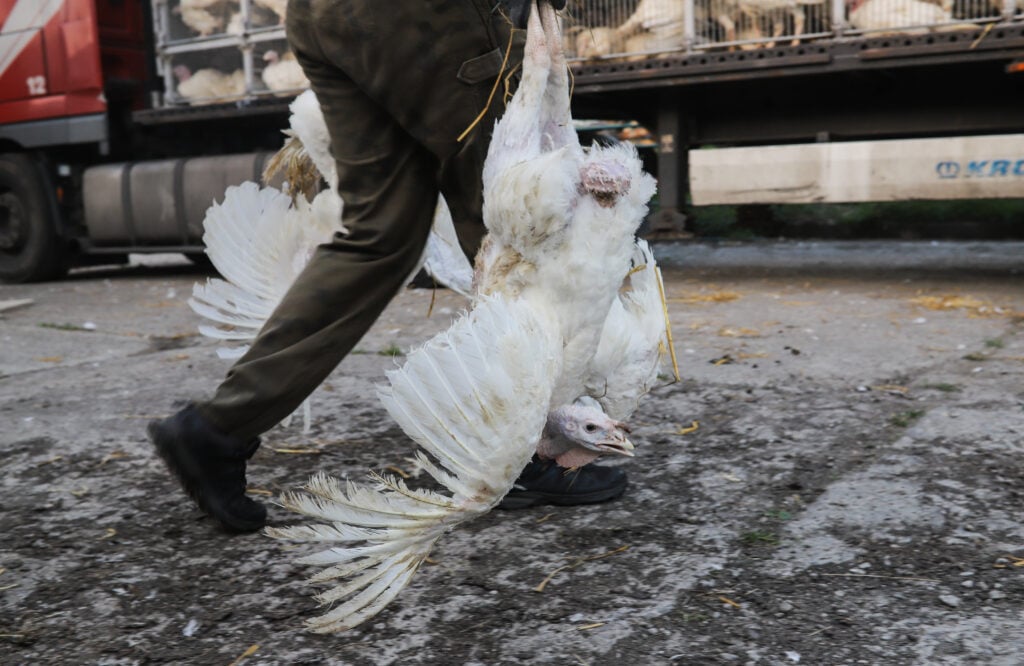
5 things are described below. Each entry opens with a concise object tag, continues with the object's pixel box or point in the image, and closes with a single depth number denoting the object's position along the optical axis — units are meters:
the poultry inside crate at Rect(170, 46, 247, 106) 7.84
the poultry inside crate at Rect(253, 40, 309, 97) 7.45
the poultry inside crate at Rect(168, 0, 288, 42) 7.36
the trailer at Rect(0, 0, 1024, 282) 5.60
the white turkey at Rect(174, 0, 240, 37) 7.64
